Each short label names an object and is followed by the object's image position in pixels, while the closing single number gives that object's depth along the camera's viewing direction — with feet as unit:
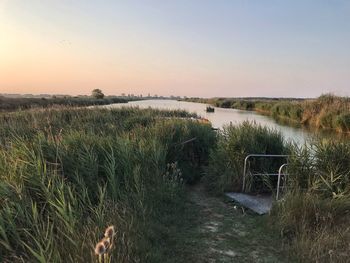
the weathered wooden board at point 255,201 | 21.83
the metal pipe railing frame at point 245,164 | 24.34
